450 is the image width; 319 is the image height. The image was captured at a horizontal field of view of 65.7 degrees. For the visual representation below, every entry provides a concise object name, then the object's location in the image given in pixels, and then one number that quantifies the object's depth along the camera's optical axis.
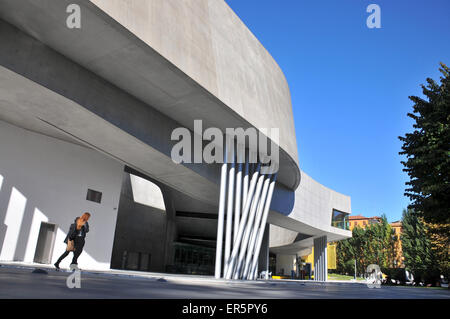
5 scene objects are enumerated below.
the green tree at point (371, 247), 66.56
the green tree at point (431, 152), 13.23
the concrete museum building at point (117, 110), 9.66
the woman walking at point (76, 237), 8.64
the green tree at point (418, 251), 39.57
